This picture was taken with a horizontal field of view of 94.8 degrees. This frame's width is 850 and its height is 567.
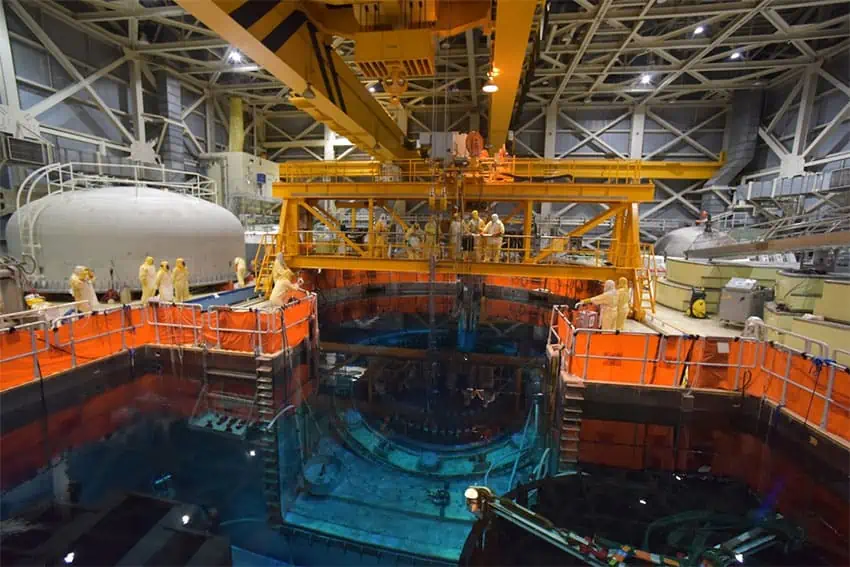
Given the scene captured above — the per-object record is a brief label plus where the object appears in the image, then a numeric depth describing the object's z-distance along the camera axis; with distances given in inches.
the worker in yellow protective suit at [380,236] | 624.1
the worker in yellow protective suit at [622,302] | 344.2
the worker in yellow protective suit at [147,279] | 400.8
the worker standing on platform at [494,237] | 481.7
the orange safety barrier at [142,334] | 274.4
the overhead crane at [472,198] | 471.5
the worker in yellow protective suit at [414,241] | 613.0
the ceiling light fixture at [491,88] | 335.9
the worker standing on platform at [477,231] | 493.4
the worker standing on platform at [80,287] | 357.7
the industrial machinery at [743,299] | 416.2
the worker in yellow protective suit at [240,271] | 585.0
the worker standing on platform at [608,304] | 337.7
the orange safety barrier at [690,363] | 249.2
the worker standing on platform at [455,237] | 478.1
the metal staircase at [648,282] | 456.3
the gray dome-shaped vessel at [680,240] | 677.3
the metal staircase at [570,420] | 251.3
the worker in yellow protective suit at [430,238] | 478.8
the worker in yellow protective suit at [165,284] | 400.1
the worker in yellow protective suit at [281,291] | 390.0
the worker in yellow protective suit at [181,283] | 438.9
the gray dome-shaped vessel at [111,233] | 476.4
